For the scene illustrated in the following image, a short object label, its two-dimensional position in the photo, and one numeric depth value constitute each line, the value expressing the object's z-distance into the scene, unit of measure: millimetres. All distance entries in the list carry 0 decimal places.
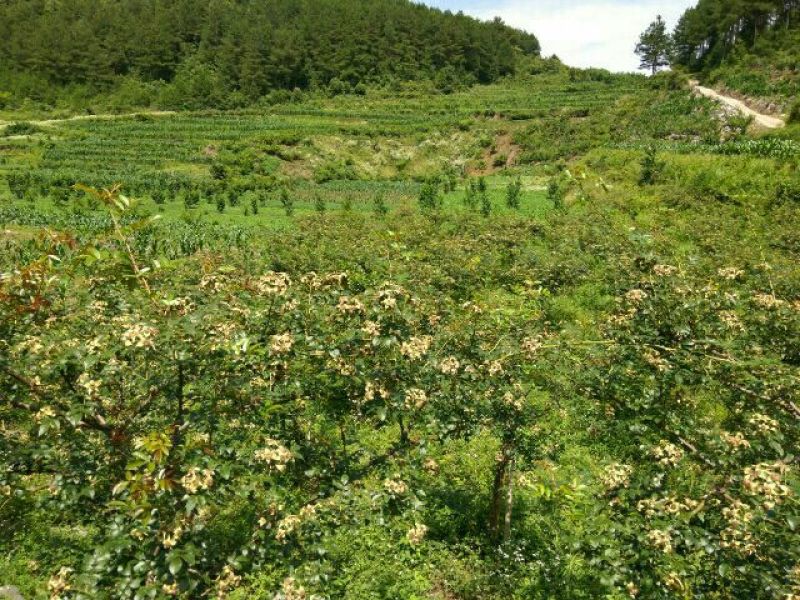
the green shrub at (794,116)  28916
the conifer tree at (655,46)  89625
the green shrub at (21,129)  55884
